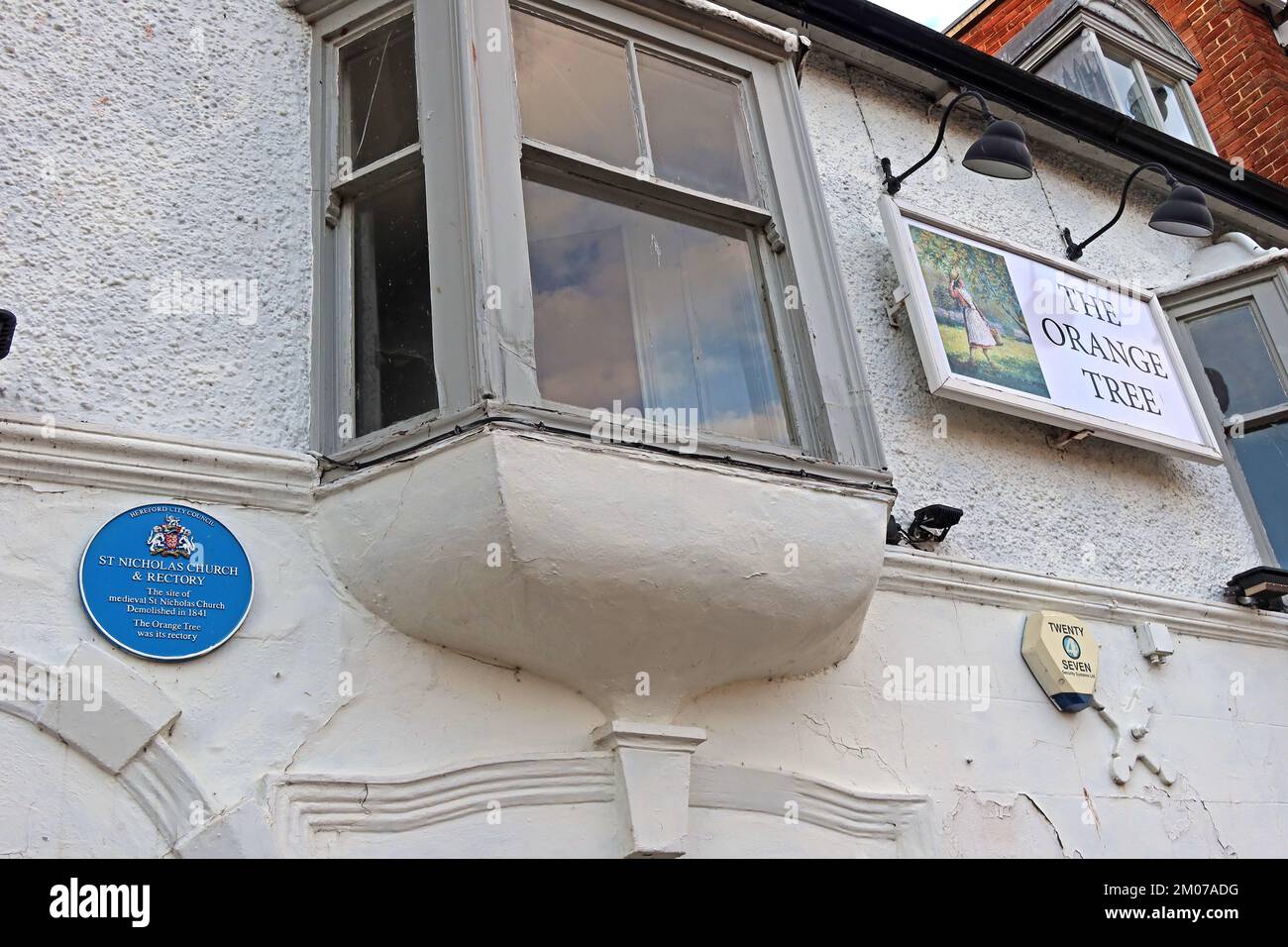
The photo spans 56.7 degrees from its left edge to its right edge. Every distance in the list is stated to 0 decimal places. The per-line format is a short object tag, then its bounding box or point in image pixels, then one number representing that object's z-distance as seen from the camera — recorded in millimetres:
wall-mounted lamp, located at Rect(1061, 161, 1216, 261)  5949
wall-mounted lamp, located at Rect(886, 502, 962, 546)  4559
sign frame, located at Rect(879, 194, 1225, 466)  4949
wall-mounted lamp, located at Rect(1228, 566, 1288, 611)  5371
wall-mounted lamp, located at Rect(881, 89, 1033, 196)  5172
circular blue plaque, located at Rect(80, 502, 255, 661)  3117
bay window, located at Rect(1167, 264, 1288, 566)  6117
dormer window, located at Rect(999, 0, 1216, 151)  8359
